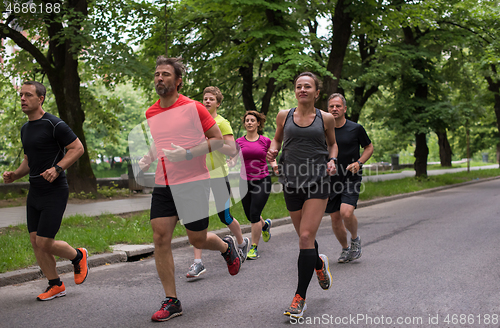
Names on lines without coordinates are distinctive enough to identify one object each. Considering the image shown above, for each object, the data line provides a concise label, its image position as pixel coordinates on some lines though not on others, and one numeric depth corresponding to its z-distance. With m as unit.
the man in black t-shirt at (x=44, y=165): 4.43
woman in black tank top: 3.99
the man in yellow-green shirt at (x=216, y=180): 5.69
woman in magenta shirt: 6.66
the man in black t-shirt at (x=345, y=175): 5.91
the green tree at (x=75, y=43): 12.63
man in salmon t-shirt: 3.91
